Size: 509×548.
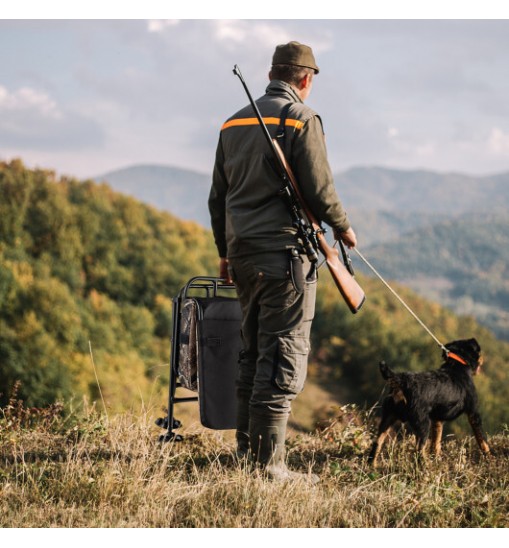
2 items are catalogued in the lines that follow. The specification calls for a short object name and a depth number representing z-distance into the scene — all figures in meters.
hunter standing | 3.46
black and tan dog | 4.32
